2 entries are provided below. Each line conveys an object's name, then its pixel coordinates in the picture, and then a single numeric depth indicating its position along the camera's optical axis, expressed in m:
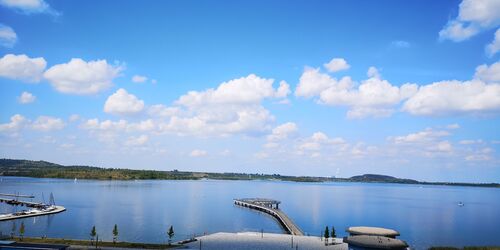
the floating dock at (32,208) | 120.76
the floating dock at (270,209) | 107.44
